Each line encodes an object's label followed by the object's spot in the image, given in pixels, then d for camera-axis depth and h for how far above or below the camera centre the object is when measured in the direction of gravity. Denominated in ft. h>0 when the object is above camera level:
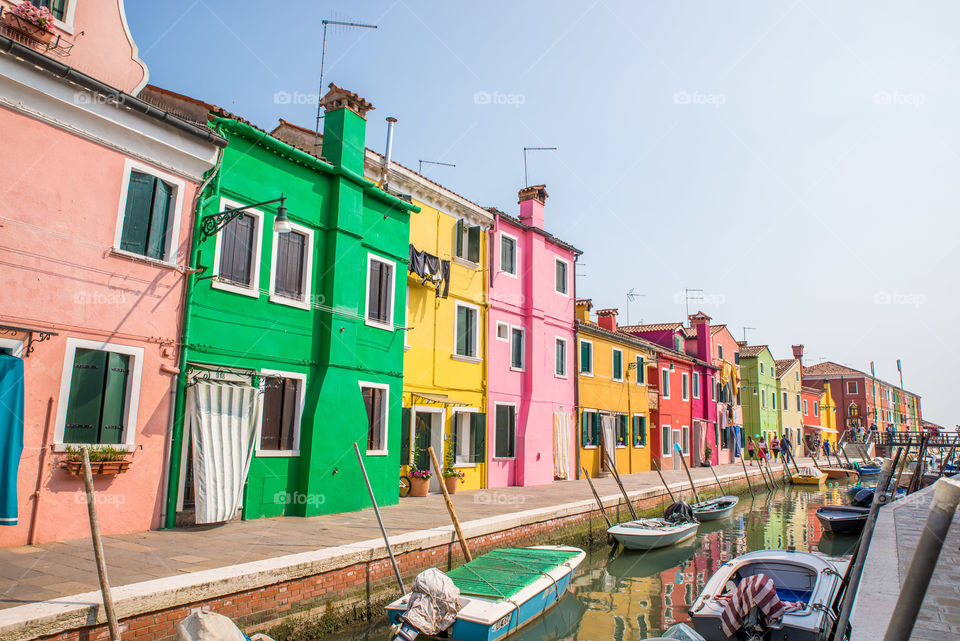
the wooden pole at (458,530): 34.53 -5.64
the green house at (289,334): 34.81 +5.81
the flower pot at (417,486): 52.18 -4.97
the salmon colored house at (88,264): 27.78 +7.57
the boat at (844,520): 64.54 -8.72
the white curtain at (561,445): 72.02 -1.80
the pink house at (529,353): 65.57 +8.46
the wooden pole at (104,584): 18.93 -4.98
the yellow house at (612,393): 80.12 +5.20
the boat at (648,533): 49.42 -8.10
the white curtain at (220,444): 33.42 -1.20
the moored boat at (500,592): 26.81 -7.75
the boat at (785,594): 26.25 -7.69
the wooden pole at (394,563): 29.80 -6.50
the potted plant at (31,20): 28.78 +18.33
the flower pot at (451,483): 54.80 -4.88
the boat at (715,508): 66.40 -8.13
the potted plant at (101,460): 28.63 -1.89
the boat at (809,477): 112.47 -7.72
